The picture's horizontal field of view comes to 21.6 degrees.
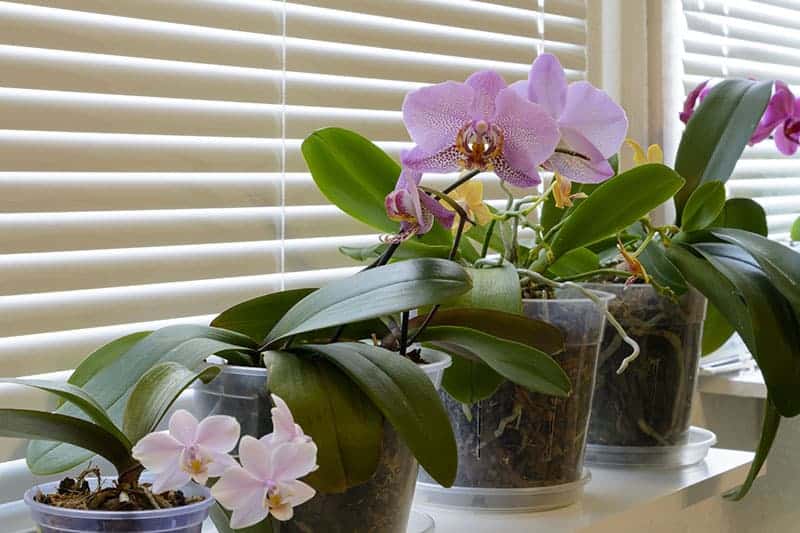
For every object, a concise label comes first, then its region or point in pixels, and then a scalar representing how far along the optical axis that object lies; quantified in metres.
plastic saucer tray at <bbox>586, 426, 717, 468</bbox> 1.56
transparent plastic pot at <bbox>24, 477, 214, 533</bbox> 1.10
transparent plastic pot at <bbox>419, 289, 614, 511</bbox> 1.40
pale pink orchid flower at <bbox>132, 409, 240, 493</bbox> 1.08
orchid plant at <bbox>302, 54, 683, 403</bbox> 1.25
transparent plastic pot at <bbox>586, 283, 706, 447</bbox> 1.54
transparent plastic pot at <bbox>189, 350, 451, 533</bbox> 1.20
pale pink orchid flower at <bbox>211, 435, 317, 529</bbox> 1.07
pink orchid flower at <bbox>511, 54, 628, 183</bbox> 1.31
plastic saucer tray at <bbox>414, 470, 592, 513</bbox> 1.40
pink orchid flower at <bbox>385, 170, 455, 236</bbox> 1.23
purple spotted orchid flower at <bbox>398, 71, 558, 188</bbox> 1.25
